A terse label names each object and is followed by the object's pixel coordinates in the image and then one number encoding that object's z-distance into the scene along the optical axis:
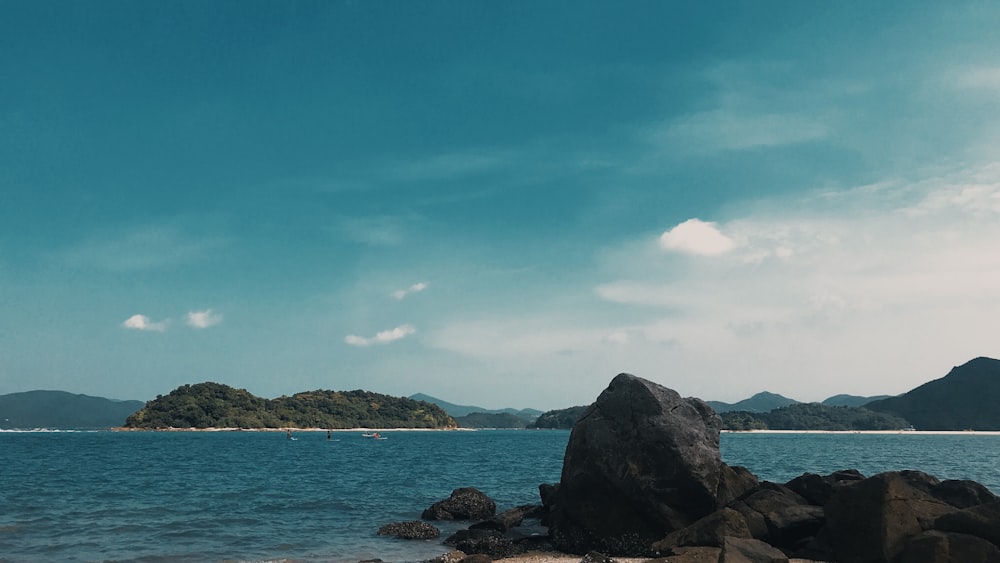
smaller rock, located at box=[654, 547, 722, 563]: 19.66
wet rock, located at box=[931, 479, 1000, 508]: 26.11
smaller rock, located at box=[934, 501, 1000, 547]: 19.39
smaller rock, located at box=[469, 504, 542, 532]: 29.08
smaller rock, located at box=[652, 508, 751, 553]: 21.50
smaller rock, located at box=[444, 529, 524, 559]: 23.75
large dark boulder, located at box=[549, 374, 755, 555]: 23.50
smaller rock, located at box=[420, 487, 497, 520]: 33.31
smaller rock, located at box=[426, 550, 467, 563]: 22.69
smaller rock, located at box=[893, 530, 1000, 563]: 18.11
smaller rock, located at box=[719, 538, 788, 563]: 18.09
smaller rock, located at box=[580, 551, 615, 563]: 20.88
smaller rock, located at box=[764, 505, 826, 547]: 23.27
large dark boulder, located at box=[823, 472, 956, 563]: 20.05
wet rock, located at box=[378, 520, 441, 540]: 28.47
